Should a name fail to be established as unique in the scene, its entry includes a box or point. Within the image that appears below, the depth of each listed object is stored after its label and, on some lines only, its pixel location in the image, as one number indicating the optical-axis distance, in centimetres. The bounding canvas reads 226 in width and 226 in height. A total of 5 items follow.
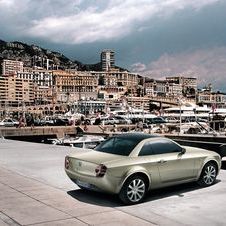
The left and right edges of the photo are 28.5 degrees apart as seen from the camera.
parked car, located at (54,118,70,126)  7335
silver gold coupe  929
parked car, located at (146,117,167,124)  8278
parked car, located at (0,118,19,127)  7222
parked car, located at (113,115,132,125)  8338
